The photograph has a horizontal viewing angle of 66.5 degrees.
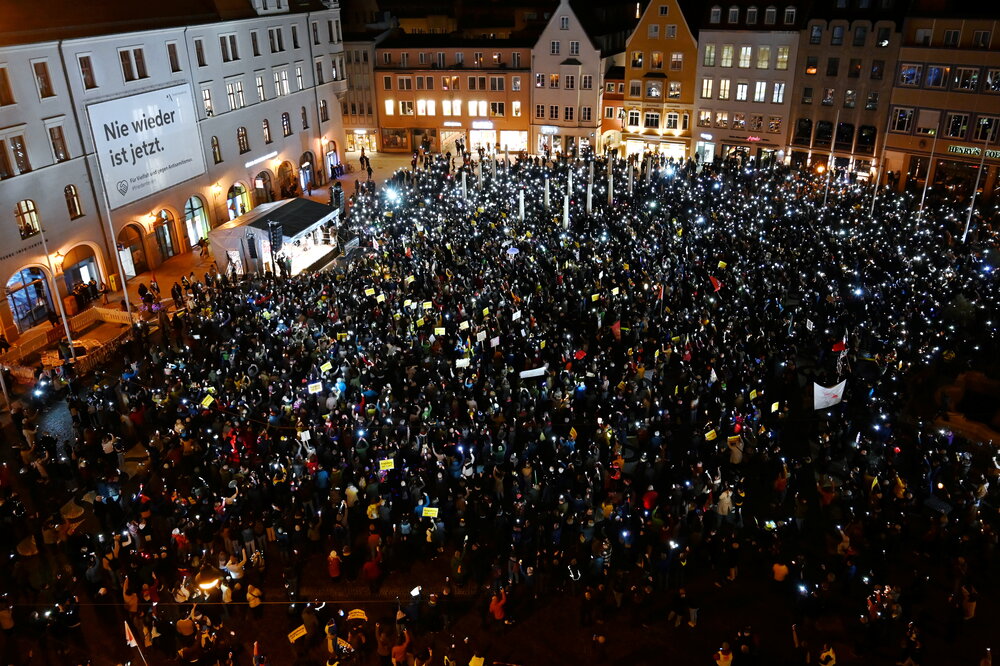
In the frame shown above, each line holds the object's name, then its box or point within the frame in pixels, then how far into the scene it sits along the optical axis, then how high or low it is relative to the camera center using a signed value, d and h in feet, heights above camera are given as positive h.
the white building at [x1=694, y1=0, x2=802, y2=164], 173.06 -21.24
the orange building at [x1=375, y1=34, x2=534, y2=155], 202.49 -25.96
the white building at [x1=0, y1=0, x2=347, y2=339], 106.01 -21.66
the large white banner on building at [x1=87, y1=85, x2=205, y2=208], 118.01 -22.51
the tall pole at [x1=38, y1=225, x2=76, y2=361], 93.25 -34.80
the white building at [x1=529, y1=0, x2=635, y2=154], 191.83 -21.36
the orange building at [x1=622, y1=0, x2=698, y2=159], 185.78 -22.52
